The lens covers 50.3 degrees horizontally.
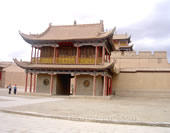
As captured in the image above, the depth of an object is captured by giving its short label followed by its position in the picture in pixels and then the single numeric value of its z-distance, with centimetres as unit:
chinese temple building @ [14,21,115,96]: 1908
